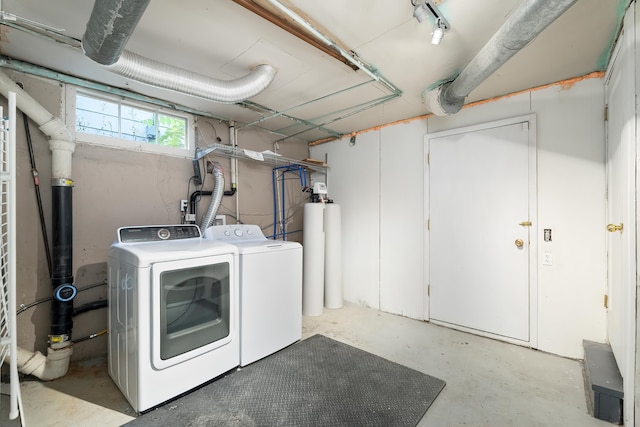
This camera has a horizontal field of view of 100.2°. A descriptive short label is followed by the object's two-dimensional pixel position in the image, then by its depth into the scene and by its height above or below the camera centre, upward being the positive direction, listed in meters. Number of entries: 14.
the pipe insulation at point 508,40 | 1.20 +0.92
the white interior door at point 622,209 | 1.42 +0.02
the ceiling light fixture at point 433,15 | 1.40 +1.07
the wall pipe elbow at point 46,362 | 1.87 -1.08
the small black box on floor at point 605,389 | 1.60 -1.08
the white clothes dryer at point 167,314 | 1.67 -0.70
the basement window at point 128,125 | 2.29 +0.85
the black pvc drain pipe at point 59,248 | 1.97 -0.26
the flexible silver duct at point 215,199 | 2.76 +0.15
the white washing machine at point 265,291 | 2.19 -0.69
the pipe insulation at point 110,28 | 1.16 +0.89
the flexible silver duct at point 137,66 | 1.20 +0.90
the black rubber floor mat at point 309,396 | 1.64 -1.27
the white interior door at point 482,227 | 2.48 -0.15
